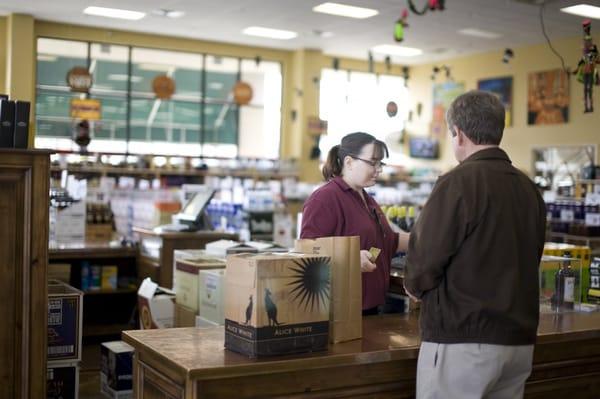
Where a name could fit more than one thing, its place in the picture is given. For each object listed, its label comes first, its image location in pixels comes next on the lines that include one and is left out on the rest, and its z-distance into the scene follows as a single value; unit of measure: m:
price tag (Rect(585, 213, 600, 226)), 8.71
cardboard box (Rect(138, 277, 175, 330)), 5.07
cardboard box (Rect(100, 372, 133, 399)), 4.84
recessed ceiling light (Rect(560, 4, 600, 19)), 10.71
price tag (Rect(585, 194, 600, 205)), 8.09
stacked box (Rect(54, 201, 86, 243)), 7.26
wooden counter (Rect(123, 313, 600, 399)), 2.51
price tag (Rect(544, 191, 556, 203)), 10.83
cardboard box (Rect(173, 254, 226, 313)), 4.71
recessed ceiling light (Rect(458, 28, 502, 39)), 12.77
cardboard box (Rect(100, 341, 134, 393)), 4.85
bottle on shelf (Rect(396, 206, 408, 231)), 4.83
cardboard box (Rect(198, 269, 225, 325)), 4.33
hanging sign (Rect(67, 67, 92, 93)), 12.40
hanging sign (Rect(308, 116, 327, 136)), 15.27
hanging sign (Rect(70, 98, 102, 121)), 13.11
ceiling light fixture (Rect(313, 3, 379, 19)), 11.26
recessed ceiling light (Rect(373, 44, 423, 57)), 14.71
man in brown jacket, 2.44
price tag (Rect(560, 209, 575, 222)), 9.05
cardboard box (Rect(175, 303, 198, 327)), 4.71
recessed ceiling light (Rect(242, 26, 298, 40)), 13.26
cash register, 6.87
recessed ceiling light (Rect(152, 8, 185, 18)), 11.85
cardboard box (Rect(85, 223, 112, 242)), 7.57
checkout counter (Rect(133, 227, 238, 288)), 6.55
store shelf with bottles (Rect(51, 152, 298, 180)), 12.80
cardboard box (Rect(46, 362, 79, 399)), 4.28
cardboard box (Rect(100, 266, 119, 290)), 6.81
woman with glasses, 3.59
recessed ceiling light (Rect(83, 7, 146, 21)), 11.89
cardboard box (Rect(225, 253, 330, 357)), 2.55
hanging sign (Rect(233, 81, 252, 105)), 14.13
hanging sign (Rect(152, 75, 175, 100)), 13.45
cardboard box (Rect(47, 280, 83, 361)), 4.25
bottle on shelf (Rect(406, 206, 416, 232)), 4.91
